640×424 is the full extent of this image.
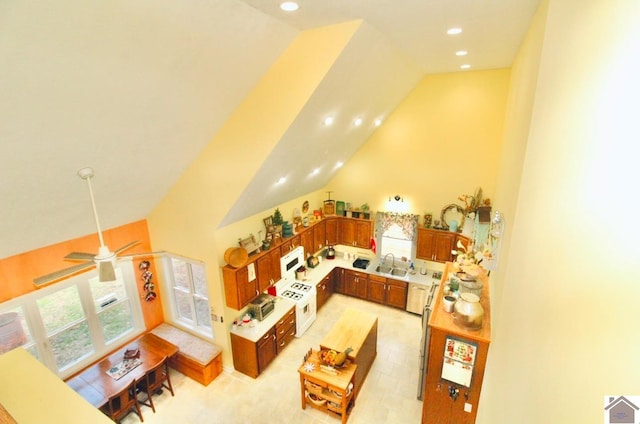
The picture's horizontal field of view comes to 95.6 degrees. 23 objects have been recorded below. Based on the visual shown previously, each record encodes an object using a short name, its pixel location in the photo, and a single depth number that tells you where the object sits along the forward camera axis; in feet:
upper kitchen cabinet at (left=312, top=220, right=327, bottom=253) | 24.40
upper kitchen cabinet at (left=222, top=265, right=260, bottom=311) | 16.02
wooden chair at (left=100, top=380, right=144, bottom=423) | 13.82
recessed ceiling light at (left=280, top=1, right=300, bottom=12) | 8.10
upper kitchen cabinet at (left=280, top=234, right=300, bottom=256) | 20.16
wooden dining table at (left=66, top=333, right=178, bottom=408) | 13.97
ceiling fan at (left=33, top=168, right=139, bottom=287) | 9.23
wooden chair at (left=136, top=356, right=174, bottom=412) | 15.19
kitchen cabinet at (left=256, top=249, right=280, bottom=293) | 17.97
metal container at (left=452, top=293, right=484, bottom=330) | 11.40
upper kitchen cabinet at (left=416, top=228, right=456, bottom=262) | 21.45
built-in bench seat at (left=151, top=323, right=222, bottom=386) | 16.90
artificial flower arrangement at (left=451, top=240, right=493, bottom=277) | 13.74
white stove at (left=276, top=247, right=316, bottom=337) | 20.35
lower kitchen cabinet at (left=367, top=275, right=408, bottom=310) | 22.88
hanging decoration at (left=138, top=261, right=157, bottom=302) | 18.50
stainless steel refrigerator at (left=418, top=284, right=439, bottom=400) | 14.87
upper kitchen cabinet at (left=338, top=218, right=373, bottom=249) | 24.80
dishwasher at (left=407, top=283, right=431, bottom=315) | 22.00
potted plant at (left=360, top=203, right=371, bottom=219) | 24.71
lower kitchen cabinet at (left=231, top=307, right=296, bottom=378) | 16.85
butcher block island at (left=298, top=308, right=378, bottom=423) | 14.33
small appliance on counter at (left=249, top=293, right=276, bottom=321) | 17.72
